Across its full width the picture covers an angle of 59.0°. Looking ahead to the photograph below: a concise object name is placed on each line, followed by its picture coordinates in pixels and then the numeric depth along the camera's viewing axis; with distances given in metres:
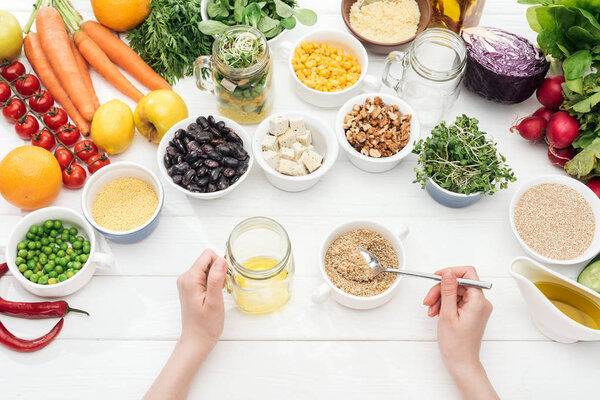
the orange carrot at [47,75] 1.65
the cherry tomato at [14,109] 1.57
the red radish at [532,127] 1.59
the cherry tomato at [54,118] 1.59
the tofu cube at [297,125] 1.53
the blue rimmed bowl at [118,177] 1.39
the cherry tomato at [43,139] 1.54
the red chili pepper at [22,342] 1.31
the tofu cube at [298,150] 1.50
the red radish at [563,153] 1.57
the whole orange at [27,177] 1.41
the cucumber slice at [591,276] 1.36
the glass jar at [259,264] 1.25
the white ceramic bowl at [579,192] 1.41
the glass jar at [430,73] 1.56
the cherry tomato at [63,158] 1.53
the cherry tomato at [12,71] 1.63
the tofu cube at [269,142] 1.50
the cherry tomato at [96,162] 1.53
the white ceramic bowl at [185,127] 1.44
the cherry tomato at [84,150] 1.54
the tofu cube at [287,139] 1.52
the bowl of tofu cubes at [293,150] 1.49
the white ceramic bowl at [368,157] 1.53
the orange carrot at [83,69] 1.68
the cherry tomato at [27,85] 1.62
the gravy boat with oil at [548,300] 1.23
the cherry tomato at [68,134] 1.57
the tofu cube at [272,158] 1.49
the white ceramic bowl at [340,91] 1.65
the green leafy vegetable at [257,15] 1.66
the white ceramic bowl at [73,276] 1.32
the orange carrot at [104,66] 1.69
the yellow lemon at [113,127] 1.53
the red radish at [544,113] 1.60
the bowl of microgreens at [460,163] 1.44
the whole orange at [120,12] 1.64
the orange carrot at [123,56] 1.70
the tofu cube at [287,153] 1.49
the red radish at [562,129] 1.51
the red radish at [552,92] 1.56
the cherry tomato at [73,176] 1.50
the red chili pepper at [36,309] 1.34
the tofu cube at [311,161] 1.49
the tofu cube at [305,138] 1.53
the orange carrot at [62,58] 1.64
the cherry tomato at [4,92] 1.58
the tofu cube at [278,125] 1.51
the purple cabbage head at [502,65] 1.58
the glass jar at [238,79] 1.48
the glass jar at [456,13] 1.72
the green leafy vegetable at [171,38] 1.67
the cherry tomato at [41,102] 1.61
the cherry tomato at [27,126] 1.55
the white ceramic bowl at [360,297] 1.31
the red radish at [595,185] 1.50
